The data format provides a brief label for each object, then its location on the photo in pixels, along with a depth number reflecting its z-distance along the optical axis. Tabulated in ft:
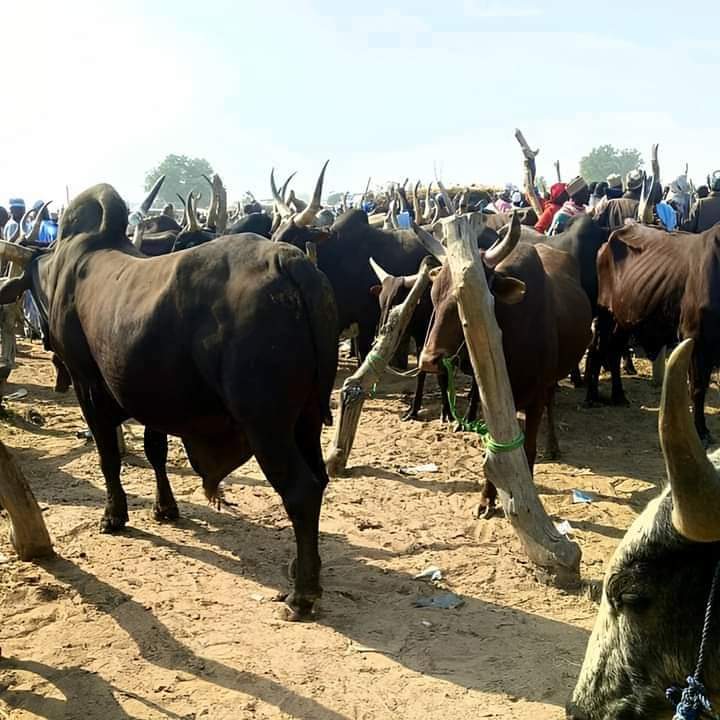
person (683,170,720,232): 39.40
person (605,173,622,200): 50.71
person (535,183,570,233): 41.83
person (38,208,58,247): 43.57
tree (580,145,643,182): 314.55
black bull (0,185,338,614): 13.25
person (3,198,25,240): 46.57
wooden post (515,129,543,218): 46.63
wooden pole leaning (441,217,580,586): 15.58
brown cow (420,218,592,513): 17.28
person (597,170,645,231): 39.04
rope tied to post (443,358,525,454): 16.03
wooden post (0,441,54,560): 15.61
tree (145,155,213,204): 274.38
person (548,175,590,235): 39.19
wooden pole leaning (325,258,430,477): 22.35
